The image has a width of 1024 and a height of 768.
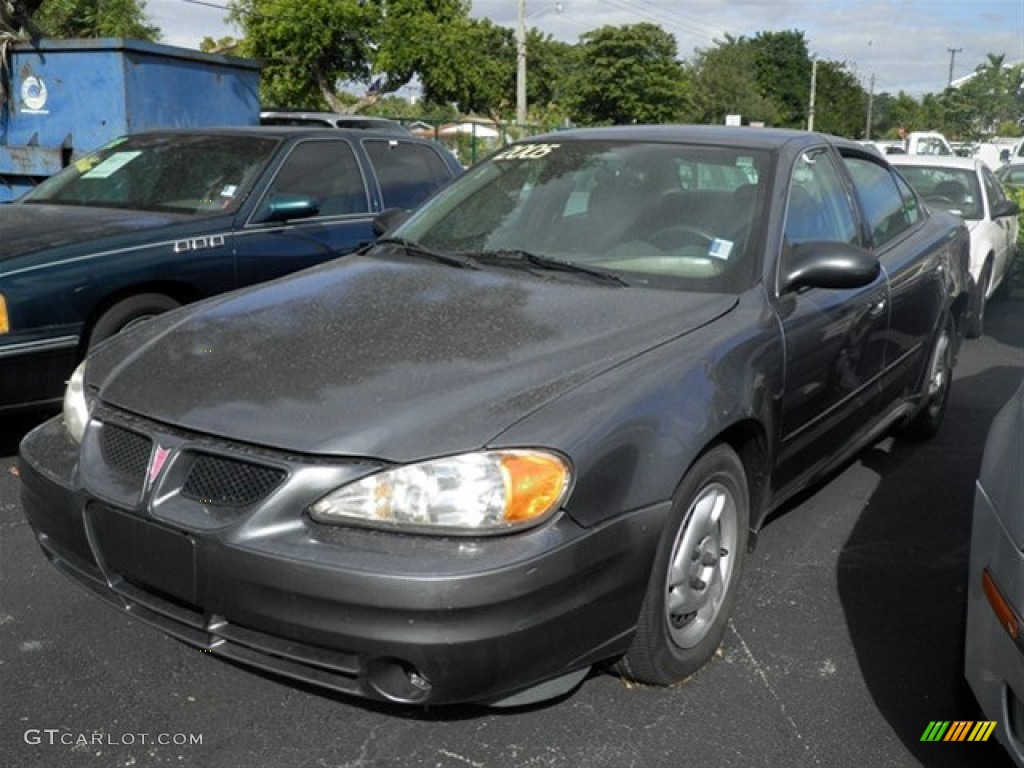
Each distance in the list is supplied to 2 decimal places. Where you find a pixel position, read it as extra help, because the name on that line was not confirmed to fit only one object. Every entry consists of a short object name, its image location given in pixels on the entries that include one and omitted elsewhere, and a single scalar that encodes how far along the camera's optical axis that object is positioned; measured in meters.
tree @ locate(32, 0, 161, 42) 15.52
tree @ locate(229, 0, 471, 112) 31.22
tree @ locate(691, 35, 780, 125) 65.94
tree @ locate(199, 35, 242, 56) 32.72
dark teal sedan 4.68
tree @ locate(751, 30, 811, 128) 90.44
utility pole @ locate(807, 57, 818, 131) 73.68
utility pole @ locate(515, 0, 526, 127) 33.91
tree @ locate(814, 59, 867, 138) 84.56
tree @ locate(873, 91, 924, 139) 73.44
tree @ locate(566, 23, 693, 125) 58.50
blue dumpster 8.37
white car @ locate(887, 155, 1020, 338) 8.51
